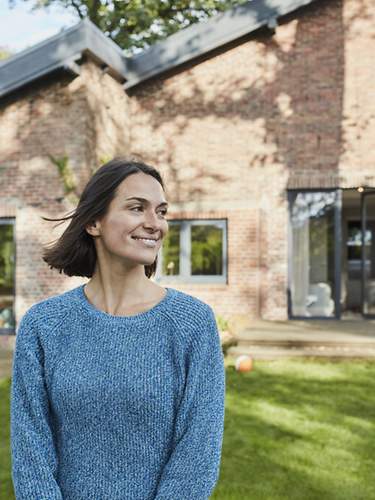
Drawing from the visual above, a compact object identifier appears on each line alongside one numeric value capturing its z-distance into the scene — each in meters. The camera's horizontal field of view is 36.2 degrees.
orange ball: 7.79
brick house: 11.26
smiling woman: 1.52
